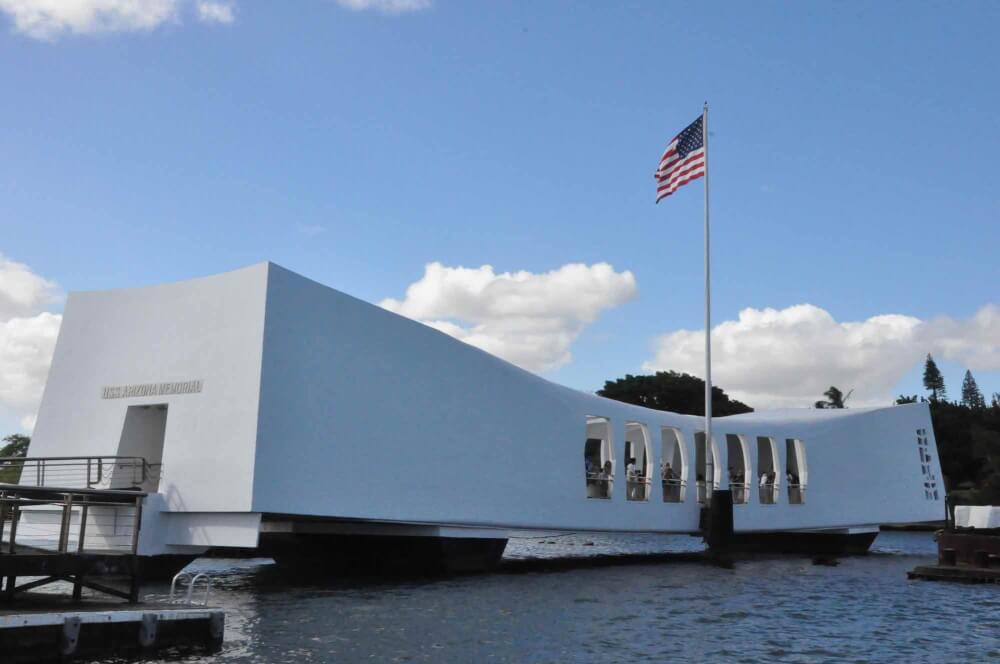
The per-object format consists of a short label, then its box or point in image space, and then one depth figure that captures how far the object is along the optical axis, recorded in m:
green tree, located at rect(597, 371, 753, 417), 67.38
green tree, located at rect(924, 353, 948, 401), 121.69
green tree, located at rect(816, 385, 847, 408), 81.94
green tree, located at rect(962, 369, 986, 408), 122.56
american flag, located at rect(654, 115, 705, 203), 26.20
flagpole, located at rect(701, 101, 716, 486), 26.17
